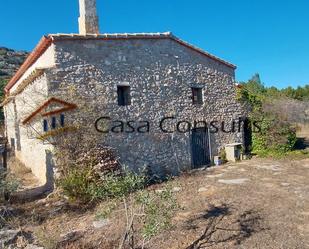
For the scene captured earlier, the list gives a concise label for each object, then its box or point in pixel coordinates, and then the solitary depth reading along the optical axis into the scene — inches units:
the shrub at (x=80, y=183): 372.8
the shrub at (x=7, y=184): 363.9
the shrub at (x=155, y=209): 214.4
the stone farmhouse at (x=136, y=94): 419.2
